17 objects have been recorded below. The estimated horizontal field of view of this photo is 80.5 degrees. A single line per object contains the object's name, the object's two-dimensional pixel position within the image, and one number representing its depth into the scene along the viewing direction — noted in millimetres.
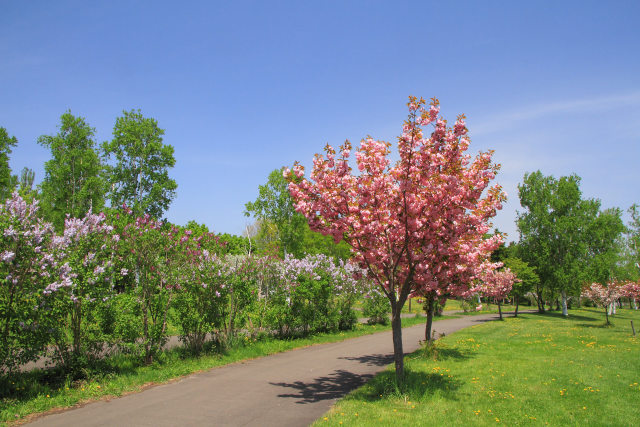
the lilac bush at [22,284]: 6961
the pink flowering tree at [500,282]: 30262
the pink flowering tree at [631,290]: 23812
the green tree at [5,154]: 30062
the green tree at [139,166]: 33656
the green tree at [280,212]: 37594
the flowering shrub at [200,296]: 10742
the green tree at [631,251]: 50000
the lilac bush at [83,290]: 7719
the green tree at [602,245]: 37500
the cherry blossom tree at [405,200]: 6969
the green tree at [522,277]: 34469
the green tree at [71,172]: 31891
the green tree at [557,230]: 38094
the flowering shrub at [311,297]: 15195
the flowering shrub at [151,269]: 9594
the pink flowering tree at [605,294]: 25062
